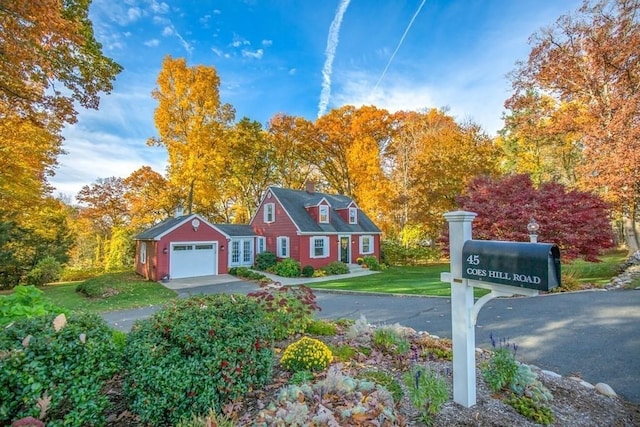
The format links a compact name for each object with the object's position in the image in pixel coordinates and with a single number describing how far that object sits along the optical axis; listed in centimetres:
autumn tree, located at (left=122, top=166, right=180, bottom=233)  2438
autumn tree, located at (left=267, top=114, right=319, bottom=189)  2900
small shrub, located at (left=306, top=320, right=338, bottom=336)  523
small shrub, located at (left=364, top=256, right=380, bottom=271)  2045
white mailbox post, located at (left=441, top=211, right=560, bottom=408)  245
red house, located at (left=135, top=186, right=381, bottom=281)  1706
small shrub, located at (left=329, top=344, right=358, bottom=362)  402
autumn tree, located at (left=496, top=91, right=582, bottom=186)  1806
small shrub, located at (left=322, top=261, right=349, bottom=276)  1861
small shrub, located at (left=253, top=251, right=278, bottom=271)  1961
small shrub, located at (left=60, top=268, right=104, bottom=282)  1917
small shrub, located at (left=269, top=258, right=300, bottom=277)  1783
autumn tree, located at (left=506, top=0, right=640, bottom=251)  1433
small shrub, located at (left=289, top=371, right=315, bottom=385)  321
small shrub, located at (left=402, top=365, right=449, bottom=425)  271
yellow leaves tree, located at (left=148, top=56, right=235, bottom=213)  1983
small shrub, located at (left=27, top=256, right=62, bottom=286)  1498
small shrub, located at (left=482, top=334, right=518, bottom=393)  316
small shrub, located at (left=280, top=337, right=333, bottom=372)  350
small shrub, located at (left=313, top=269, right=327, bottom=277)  1793
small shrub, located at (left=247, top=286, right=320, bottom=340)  488
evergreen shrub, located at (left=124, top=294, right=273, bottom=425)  268
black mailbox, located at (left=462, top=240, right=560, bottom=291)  241
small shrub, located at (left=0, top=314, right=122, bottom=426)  231
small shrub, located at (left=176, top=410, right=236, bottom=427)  238
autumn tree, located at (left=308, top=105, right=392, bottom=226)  2527
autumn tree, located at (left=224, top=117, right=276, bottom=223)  2709
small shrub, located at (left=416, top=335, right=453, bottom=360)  435
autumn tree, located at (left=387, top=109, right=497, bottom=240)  2125
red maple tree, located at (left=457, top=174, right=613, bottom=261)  1087
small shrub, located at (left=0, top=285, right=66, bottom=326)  353
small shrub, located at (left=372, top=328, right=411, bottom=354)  418
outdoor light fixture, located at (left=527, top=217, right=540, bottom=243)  808
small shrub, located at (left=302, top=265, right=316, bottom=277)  1770
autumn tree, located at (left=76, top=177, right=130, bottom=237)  2395
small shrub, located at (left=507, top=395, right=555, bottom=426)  279
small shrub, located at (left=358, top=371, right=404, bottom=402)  300
